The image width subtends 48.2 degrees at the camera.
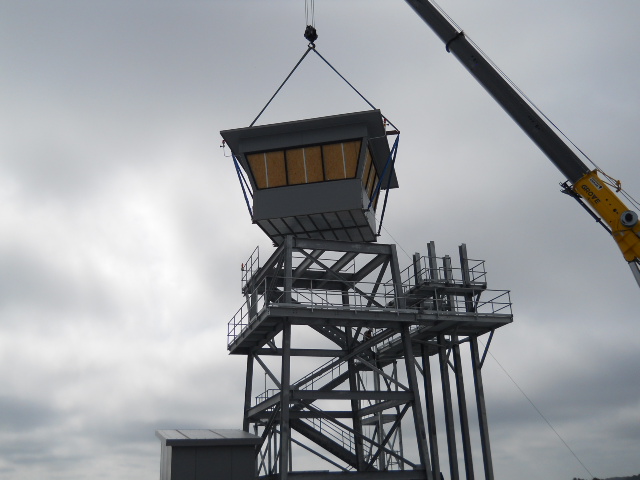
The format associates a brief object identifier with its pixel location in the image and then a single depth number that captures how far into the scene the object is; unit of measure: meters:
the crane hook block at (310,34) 35.56
